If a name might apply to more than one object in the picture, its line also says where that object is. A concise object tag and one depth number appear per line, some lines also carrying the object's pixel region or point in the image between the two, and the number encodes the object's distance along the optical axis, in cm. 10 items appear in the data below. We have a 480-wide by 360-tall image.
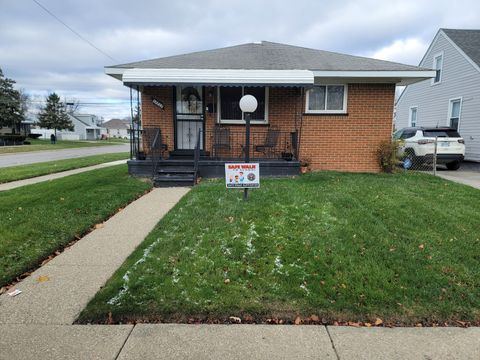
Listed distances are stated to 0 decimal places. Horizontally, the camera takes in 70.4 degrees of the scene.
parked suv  1216
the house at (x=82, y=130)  7059
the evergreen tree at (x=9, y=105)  4091
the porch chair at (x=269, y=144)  967
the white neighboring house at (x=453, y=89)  1502
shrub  1005
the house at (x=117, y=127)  10914
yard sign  605
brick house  1002
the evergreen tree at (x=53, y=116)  5028
